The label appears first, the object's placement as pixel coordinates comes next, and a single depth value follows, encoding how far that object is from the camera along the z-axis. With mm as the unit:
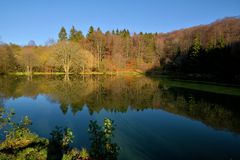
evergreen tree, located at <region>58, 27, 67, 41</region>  72429
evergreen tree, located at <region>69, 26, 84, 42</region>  69615
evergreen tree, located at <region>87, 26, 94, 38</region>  72954
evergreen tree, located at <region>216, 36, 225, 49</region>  37472
